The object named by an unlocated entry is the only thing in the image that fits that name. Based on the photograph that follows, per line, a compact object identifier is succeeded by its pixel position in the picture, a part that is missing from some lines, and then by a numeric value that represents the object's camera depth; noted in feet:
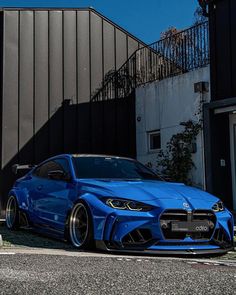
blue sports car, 21.79
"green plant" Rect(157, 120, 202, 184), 42.60
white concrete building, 42.14
